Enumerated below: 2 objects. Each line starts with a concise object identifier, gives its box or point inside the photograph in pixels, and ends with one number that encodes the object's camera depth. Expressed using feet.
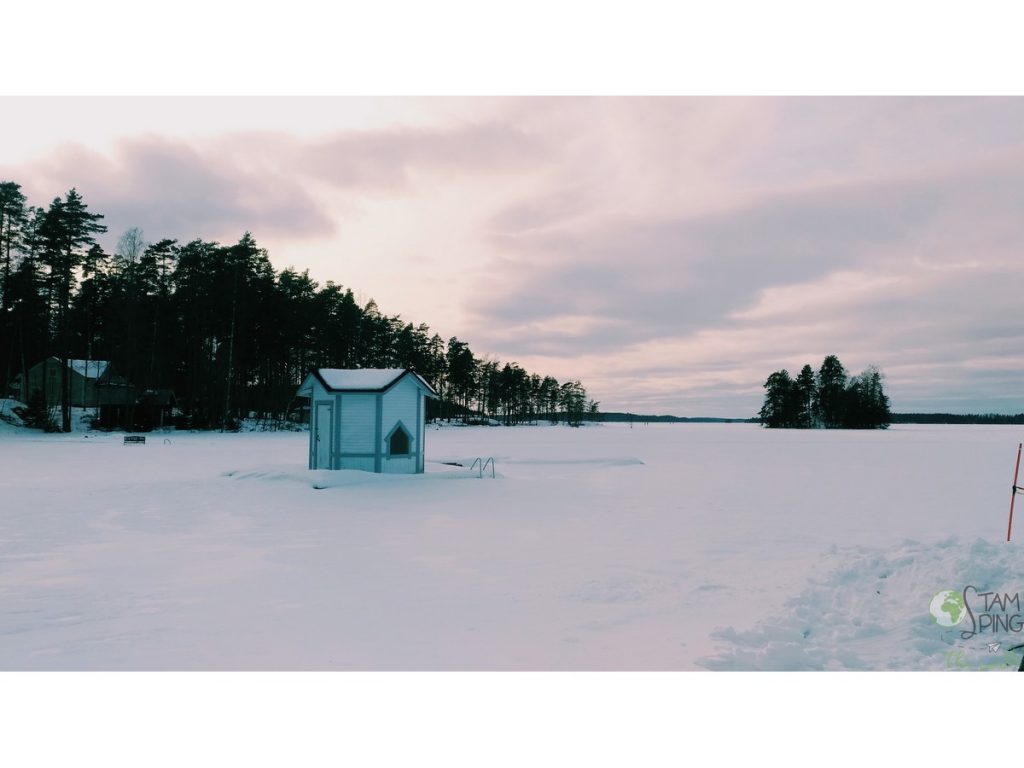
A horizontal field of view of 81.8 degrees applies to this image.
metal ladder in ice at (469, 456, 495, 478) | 81.79
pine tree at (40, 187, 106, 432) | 143.95
